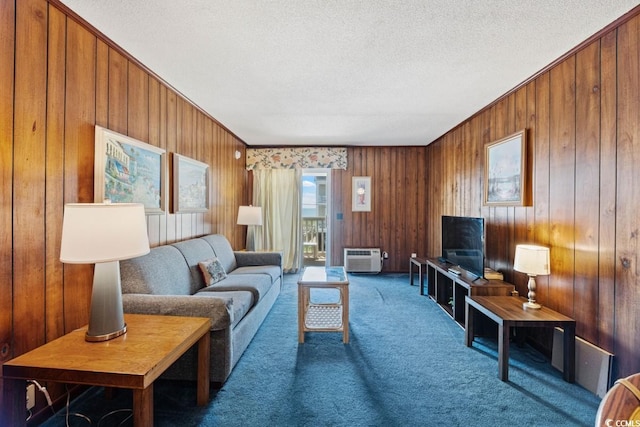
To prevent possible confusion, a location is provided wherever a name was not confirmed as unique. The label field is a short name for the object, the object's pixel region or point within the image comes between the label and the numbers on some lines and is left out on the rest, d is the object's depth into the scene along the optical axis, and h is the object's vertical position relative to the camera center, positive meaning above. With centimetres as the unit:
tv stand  261 -77
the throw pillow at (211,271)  284 -61
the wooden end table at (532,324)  197 -78
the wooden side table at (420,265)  403 -79
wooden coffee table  258 -97
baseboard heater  178 -101
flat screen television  279 -32
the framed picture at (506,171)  259 +45
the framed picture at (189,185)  287 +31
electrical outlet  151 -101
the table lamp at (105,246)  132 -17
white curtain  527 +13
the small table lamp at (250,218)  432 -8
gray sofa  186 -66
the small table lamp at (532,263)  212 -37
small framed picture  529 +37
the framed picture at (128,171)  194 +32
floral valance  519 +103
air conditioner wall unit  496 -82
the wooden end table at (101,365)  119 -68
